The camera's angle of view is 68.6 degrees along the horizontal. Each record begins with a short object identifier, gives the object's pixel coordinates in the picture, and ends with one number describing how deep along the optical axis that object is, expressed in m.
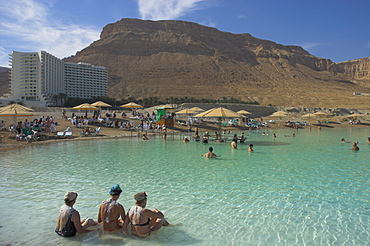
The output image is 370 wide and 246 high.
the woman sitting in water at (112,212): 4.77
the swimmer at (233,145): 15.61
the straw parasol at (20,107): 18.03
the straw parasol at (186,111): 26.91
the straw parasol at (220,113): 17.27
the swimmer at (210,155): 12.72
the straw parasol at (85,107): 25.38
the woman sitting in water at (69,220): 4.65
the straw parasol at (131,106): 29.71
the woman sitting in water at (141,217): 4.70
